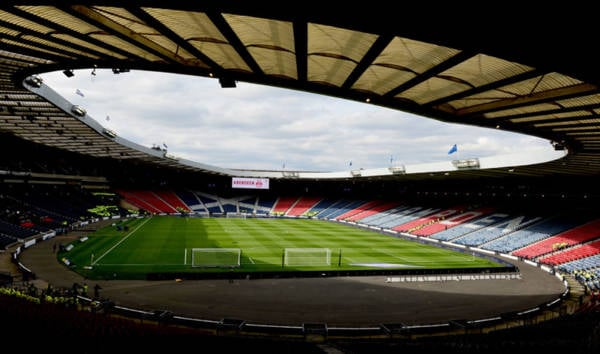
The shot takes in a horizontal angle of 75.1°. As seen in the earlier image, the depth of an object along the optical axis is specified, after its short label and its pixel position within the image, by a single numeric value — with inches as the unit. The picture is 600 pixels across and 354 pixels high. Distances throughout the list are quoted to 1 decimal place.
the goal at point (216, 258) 1270.9
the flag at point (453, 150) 1362.7
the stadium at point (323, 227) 314.0
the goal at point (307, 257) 1358.3
